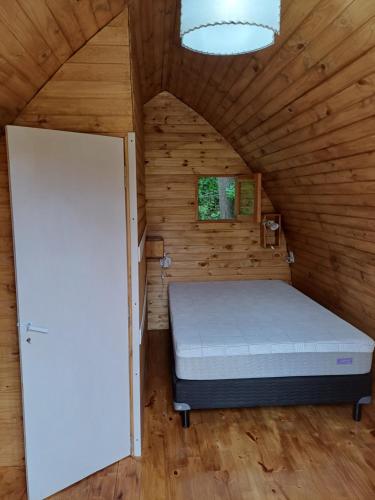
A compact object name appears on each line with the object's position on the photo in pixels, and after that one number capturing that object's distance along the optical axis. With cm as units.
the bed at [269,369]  248
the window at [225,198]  443
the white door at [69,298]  184
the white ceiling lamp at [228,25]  114
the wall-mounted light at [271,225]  421
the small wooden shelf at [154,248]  393
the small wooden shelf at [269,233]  434
